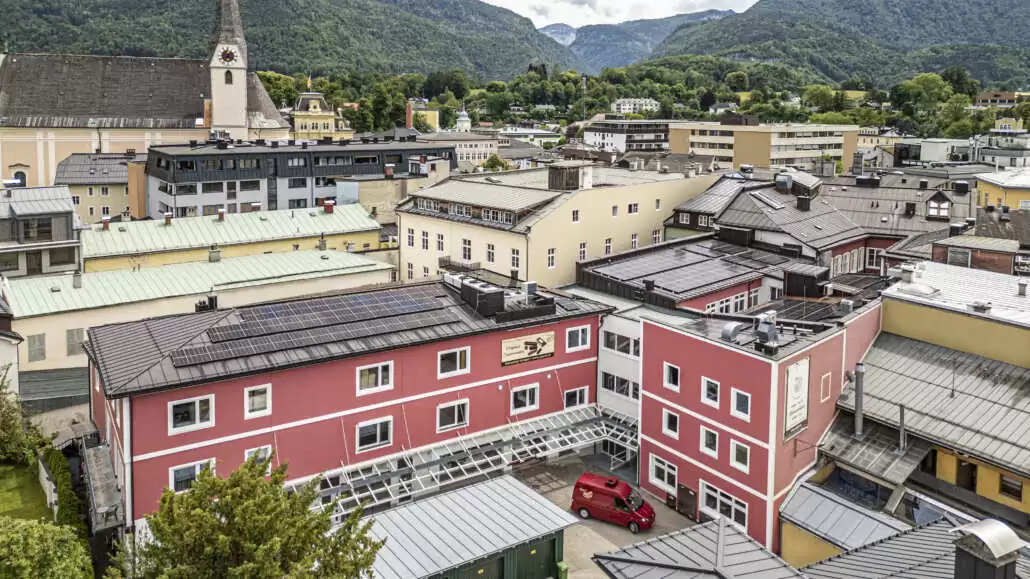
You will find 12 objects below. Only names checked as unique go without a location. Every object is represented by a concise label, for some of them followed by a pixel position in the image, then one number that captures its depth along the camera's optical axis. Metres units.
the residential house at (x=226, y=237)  47.66
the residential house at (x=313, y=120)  120.44
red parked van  27.31
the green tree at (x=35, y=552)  17.08
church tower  100.44
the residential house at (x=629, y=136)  150.38
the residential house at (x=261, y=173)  66.25
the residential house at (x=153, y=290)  37.12
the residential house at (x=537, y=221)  43.34
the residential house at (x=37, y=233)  43.34
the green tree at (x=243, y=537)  14.42
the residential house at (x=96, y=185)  72.06
